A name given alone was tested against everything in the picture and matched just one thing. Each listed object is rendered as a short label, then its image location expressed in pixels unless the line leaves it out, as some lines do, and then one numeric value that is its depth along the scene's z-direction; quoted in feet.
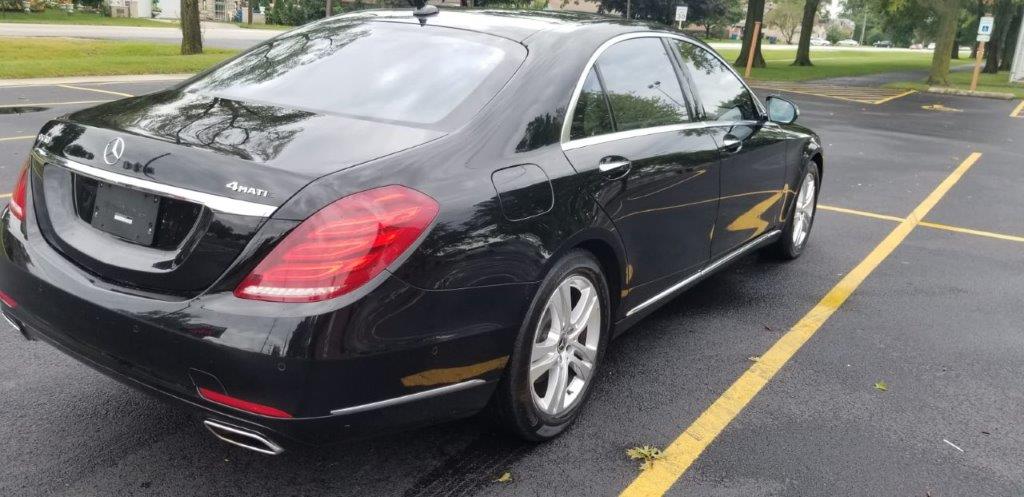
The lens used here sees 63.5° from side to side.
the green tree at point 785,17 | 328.99
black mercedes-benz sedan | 7.52
